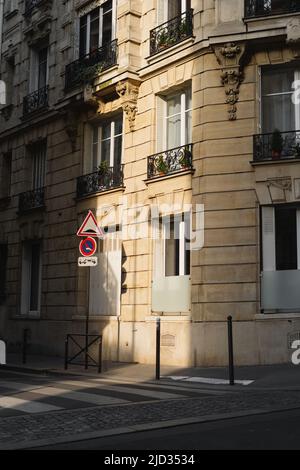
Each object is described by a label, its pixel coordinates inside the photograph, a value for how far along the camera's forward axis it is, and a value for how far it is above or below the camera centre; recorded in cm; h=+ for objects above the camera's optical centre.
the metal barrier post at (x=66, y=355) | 1383 -106
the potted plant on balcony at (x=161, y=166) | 1575 +372
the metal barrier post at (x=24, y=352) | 1605 -114
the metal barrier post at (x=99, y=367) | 1362 -128
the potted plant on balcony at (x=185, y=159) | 1516 +377
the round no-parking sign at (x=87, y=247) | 1389 +143
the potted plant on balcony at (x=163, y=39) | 1611 +717
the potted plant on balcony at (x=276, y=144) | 1423 +390
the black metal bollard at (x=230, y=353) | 1105 -77
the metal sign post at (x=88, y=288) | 1789 +62
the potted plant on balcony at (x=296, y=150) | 1397 +370
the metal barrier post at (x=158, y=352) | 1209 -82
